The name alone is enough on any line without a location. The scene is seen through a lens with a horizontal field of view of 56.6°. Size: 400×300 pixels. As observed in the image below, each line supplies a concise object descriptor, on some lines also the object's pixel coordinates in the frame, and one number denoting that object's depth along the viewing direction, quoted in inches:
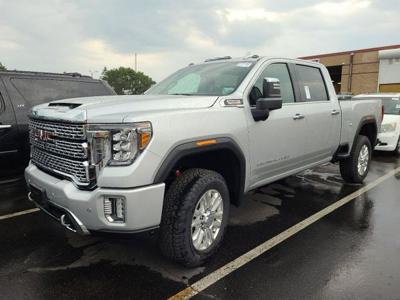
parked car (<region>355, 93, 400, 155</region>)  374.0
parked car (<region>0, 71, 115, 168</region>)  207.0
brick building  1063.6
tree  2630.4
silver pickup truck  111.2
